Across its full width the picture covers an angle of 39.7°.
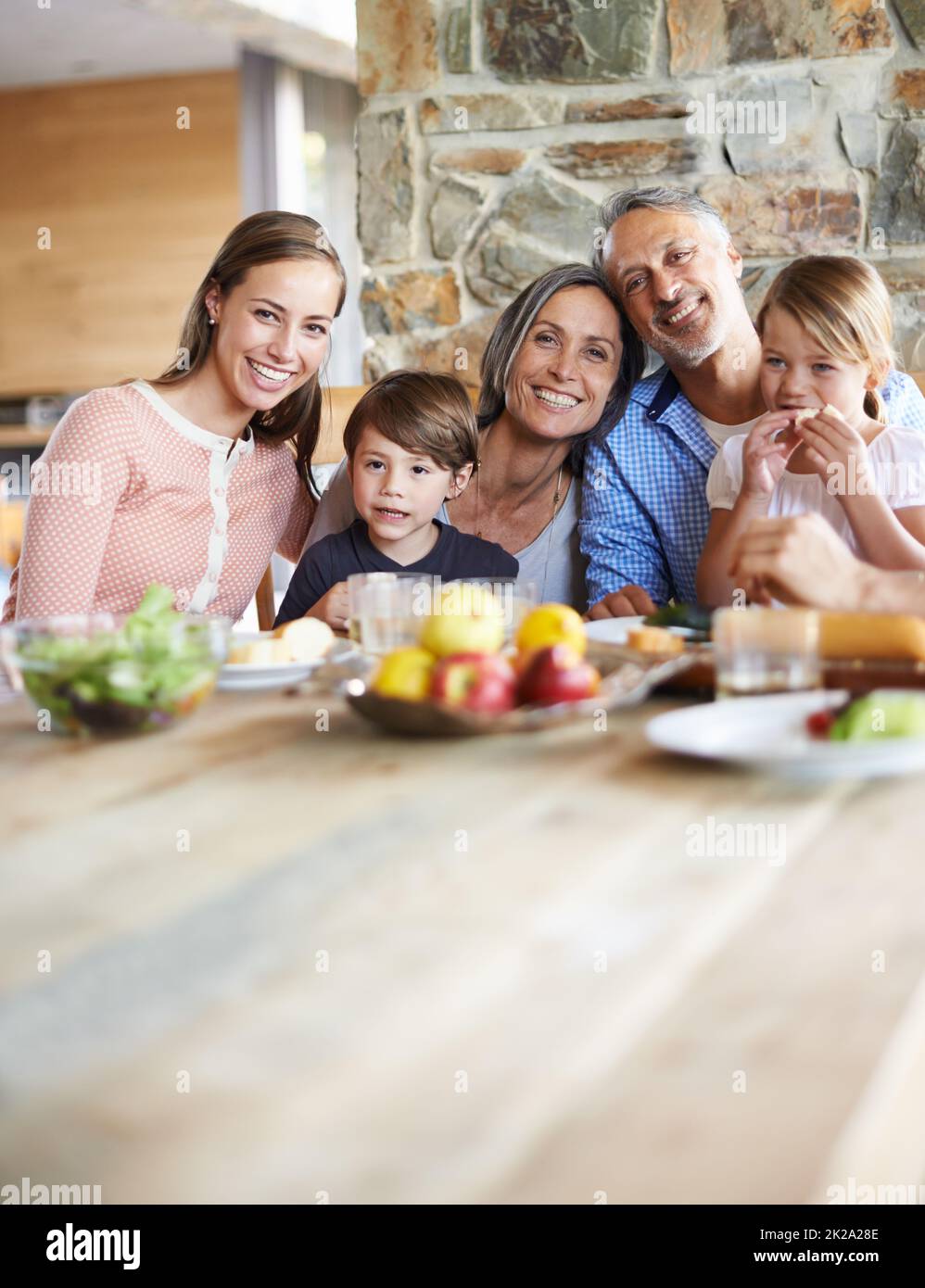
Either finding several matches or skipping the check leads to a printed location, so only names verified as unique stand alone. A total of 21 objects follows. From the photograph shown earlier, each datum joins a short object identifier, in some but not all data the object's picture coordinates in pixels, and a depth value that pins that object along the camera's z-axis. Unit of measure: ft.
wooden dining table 1.58
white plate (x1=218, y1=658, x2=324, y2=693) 4.32
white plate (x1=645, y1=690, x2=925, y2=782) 2.94
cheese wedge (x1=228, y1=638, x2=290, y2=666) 4.42
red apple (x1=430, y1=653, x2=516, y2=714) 3.40
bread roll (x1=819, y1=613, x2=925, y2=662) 3.74
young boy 7.31
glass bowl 3.43
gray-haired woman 8.10
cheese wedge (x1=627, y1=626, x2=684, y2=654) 4.50
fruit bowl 3.30
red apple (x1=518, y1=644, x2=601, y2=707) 3.42
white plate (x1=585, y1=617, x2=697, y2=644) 4.93
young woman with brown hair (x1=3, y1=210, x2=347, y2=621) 6.70
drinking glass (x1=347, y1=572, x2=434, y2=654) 4.45
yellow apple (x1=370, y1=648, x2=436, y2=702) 3.51
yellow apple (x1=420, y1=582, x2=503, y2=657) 3.69
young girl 6.50
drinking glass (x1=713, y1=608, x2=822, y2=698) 3.59
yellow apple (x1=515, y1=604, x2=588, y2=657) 3.97
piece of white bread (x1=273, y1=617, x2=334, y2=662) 4.53
